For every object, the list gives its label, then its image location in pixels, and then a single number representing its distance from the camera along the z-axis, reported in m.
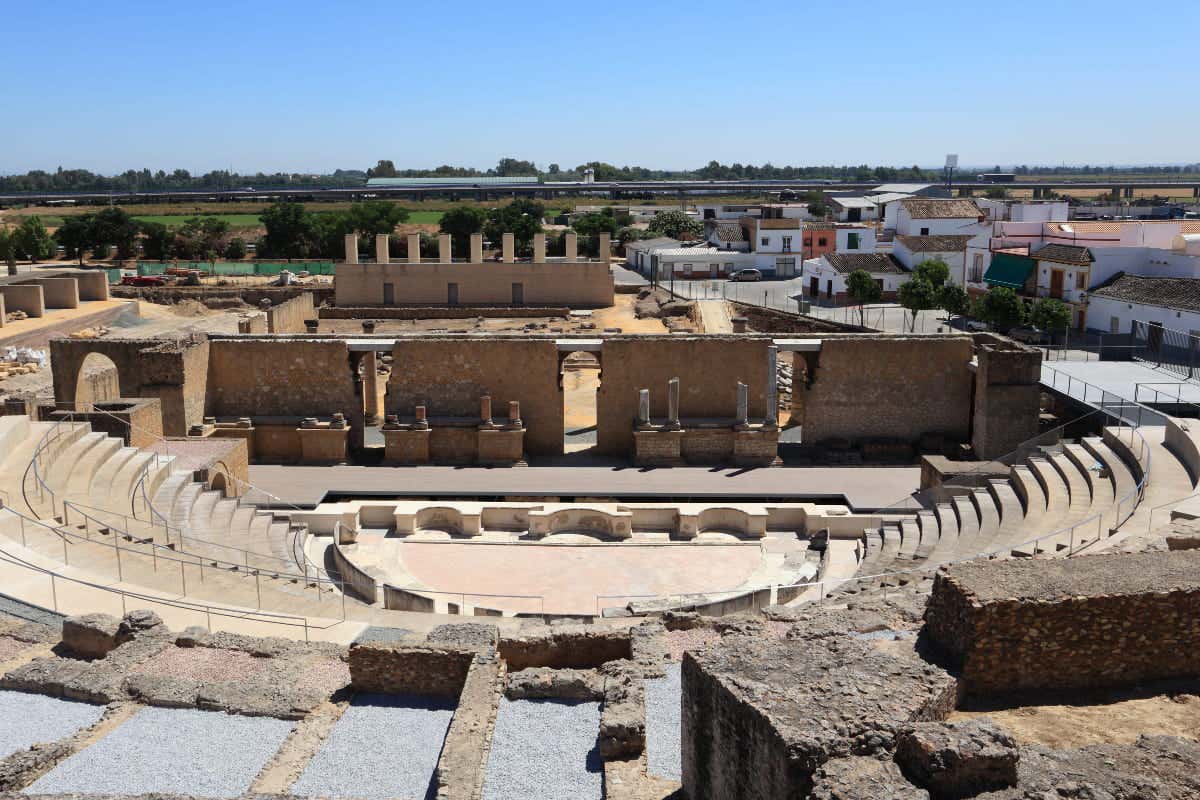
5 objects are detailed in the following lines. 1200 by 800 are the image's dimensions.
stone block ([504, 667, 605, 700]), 12.98
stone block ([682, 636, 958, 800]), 9.02
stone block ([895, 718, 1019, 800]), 8.67
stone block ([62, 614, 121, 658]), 14.44
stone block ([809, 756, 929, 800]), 8.48
